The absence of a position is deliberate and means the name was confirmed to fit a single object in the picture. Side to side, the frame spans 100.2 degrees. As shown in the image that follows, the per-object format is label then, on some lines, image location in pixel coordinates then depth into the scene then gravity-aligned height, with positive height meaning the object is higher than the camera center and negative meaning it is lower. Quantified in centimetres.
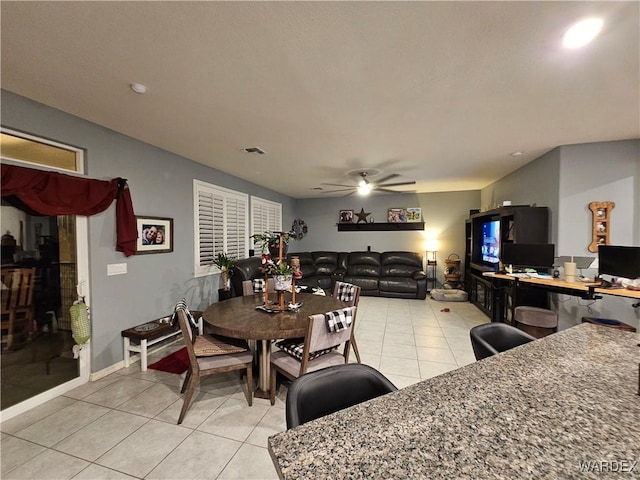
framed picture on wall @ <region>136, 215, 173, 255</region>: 334 -2
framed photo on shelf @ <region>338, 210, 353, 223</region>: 780 +54
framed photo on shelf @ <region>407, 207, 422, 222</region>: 728 +57
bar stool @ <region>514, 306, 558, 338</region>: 326 -105
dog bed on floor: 610 -139
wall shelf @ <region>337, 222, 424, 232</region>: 732 +22
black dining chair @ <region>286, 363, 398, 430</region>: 111 -68
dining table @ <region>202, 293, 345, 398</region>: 212 -76
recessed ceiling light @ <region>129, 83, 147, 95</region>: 211 +117
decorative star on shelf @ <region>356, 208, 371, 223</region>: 768 +55
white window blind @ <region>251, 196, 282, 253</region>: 605 +45
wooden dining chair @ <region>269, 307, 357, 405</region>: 209 -100
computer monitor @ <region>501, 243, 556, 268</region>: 351 -26
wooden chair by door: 229 -61
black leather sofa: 637 -96
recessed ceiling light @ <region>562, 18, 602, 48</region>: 151 +120
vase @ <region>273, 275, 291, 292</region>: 262 -47
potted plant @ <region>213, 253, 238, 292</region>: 459 -57
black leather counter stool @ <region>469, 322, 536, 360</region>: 177 -67
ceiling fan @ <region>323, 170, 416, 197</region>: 480 +110
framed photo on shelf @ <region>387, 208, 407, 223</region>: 737 +55
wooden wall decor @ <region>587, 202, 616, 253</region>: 336 +18
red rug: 301 -152
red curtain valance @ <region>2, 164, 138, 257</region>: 221 +36
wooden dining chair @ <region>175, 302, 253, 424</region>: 215 -106
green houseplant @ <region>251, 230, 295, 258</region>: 280 -5
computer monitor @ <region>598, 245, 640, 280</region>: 271 -27
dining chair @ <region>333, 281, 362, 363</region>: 307 -73
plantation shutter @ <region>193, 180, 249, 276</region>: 438 +19
